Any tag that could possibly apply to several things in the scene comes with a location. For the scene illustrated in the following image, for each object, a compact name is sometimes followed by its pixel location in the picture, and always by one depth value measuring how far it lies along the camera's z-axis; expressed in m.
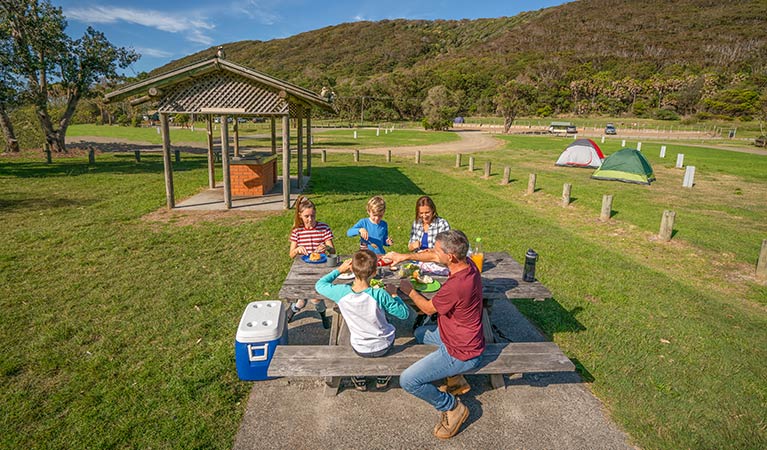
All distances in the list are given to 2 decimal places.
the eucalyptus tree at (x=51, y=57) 20.44
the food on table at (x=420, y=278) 4.06
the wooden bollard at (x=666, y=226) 9.12
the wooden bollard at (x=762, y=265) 7.14
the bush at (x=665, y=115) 77.19
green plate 3.98
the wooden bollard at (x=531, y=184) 14.76
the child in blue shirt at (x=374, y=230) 5.12
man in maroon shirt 3.15
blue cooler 3.78
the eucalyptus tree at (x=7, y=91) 17.53
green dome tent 17.08
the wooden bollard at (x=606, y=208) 11.00
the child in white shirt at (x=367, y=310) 3.35
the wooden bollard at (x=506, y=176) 16.56
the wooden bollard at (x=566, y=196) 12.81
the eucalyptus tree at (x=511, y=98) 54.12
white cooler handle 3.82
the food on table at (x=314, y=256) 4.76
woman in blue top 5.18
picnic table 3.47
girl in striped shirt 5.07
